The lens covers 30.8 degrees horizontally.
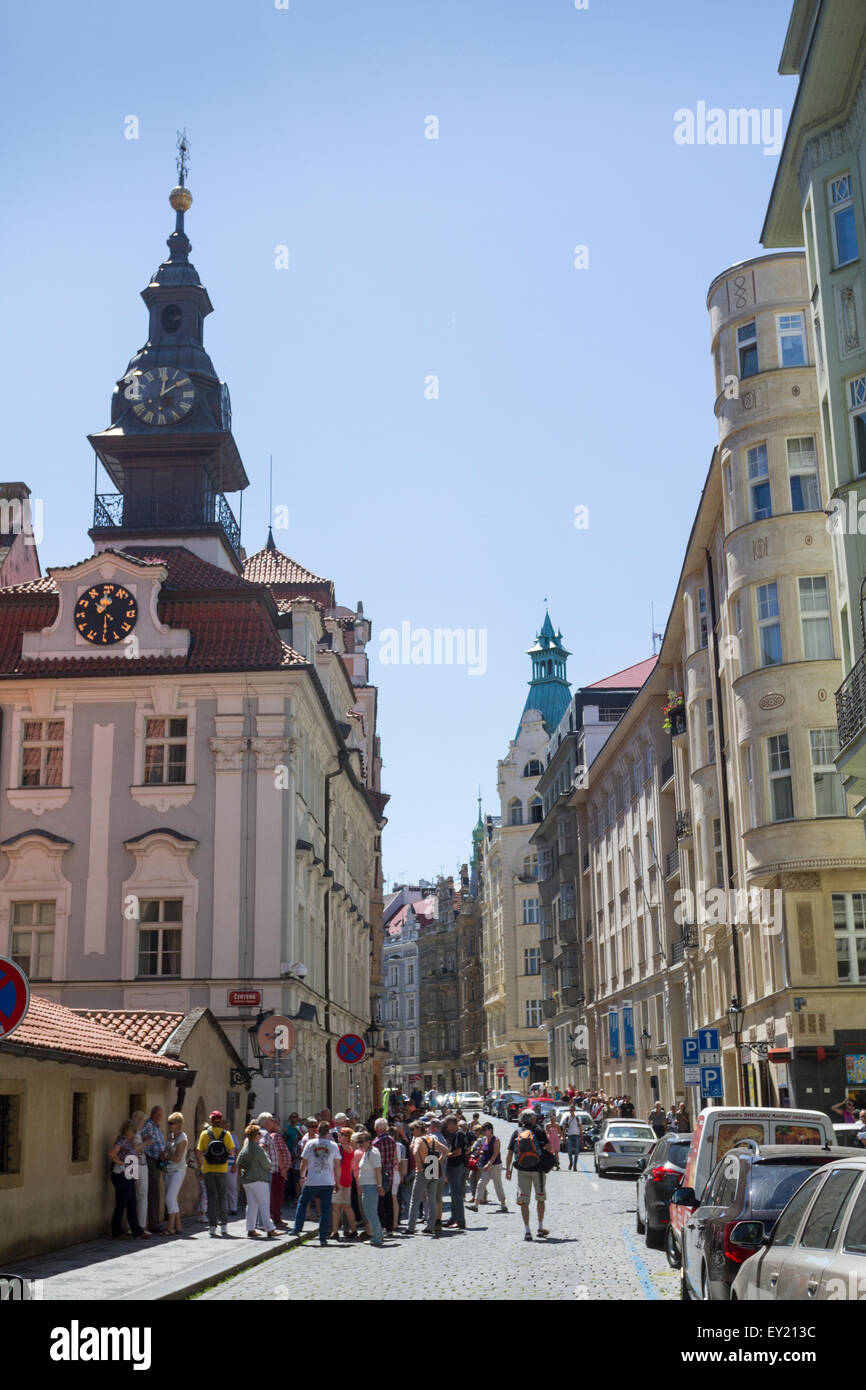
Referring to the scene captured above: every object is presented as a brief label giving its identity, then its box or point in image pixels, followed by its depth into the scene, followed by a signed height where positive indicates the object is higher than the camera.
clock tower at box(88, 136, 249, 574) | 43.47 +17.57
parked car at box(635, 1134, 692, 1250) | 20.39 -1.19
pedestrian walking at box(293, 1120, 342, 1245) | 21.53 -0.99
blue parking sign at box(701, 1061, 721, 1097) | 29.59 +0.19
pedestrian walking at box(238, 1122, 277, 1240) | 21.66 -1.05
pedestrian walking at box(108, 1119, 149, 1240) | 20.69 -0.97
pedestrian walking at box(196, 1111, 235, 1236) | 21.39 -0.88
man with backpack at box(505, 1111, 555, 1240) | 22.09 -0.91
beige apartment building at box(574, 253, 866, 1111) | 33.03 +8.12
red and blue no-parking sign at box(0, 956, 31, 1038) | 10.92 +0.74
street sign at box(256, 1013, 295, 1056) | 29.72 +1.22
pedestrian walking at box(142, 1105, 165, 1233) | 21.91 -0.82
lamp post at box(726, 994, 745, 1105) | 37.09 +1.72
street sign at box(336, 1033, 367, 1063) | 26.30 +0.81
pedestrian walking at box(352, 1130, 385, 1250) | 21.55 -1.07
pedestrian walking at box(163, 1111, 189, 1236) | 21.98 -0.79
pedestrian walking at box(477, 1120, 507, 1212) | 29.67 -1.17
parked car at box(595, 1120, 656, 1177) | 38.03 -1.26
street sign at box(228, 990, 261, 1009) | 33.12 +2.10
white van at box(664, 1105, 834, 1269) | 15.34 -0.39
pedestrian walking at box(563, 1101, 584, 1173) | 46.06 -1.21
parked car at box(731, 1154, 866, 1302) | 6.99 -0.74
